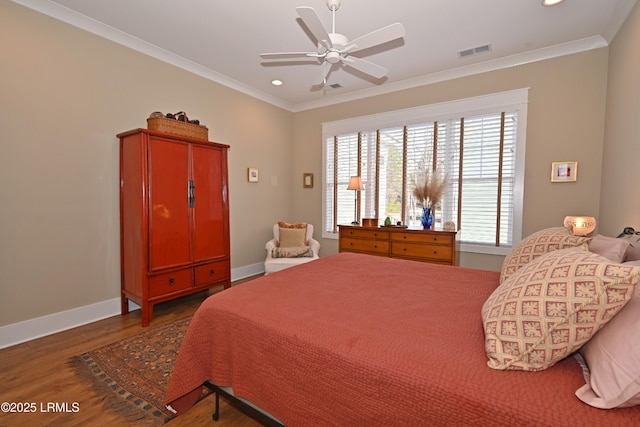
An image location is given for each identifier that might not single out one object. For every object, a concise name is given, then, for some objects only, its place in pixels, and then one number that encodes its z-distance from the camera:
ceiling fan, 1.90
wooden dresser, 3.37
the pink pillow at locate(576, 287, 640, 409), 0.74
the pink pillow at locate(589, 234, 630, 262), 1.31
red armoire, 2.79
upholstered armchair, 3.89
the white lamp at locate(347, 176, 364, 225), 4.16
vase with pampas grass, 3.65
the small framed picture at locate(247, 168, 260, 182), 4.48
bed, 0.82
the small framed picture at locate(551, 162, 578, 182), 3.13
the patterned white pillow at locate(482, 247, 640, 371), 0.84
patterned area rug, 1.73
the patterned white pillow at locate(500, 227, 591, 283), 1.59
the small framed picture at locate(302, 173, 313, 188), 5.07
